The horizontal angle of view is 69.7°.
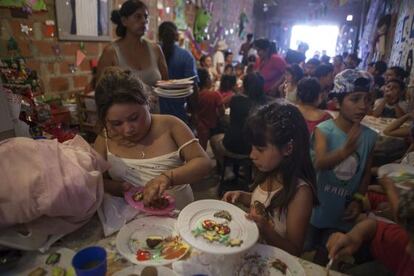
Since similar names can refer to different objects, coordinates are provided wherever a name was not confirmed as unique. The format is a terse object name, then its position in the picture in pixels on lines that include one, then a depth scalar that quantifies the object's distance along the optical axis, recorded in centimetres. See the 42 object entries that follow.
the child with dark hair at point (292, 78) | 415
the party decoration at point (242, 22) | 988
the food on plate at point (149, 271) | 87
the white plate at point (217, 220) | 92
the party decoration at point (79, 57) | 321
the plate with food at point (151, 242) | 99
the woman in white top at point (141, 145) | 136
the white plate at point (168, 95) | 246
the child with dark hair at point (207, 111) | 386
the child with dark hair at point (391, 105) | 367
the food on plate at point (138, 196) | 128
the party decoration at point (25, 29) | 255
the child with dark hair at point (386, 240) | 87
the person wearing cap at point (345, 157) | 172
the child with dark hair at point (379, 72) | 464
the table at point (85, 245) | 96
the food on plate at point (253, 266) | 94
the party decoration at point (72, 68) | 315
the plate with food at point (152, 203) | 122
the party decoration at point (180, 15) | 543
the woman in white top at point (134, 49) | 235
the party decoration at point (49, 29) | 278
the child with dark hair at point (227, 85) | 446
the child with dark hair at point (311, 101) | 261
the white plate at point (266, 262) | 94
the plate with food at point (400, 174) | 91
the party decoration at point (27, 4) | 236
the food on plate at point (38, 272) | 91
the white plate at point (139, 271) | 89
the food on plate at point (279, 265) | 94
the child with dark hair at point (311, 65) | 519
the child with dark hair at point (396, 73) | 376
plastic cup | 83
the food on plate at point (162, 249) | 100
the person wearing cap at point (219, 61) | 729
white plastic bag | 116
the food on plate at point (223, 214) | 111
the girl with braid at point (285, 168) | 118
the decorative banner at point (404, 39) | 439
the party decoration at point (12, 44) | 245
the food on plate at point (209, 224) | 103
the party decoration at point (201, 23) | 633
